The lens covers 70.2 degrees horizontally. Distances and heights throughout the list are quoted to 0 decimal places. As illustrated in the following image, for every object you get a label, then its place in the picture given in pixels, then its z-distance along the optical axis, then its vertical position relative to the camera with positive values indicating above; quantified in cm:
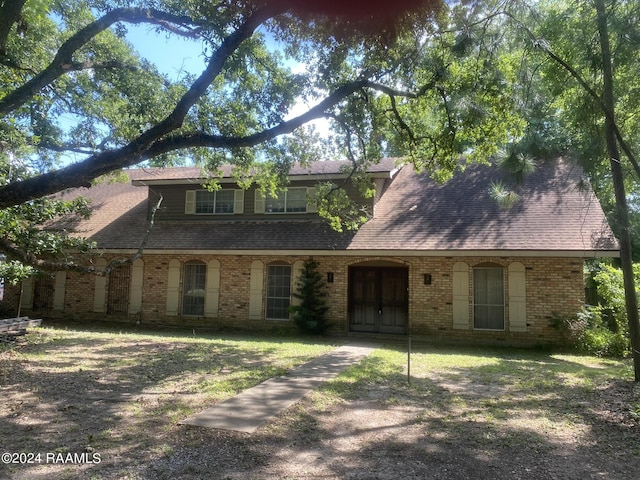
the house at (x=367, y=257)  1326 +88
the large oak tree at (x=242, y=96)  741 +446
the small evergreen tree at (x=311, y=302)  1470 -61
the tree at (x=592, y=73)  784 +407
